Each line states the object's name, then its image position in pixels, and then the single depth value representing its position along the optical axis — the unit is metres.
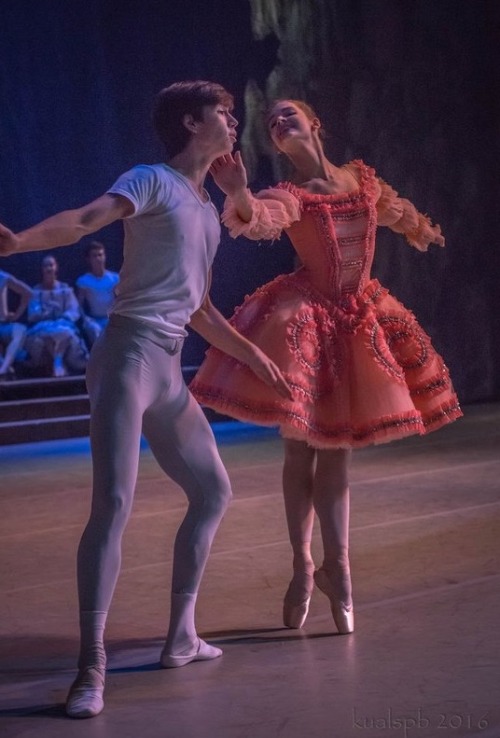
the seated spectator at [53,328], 16.21
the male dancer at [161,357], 4.87
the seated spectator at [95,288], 16.52
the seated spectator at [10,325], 16.04
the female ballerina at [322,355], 5.83
